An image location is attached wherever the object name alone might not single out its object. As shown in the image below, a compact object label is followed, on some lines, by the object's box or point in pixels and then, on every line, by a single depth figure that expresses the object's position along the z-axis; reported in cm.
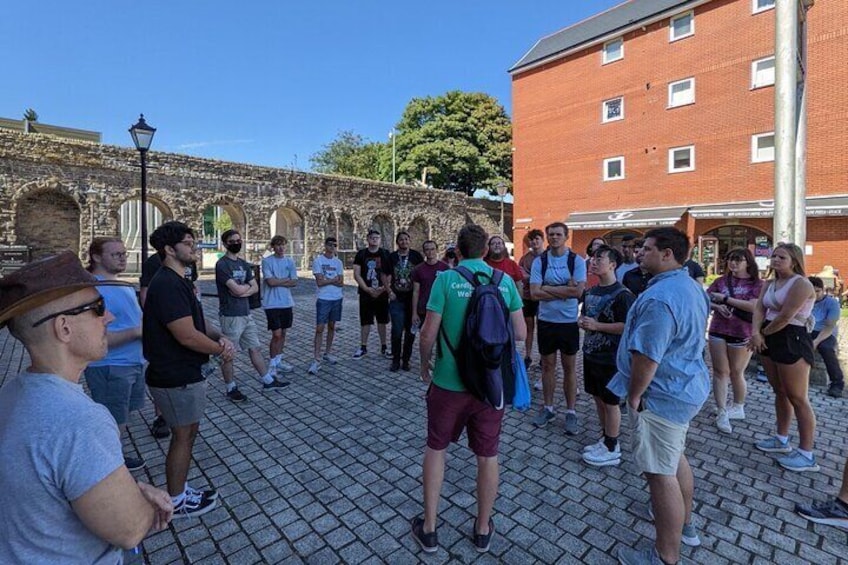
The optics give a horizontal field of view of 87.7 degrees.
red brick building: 1573
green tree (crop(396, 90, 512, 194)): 3572
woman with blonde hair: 339
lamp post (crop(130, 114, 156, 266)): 895
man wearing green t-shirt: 253
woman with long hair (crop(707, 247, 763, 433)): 430
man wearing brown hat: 111
